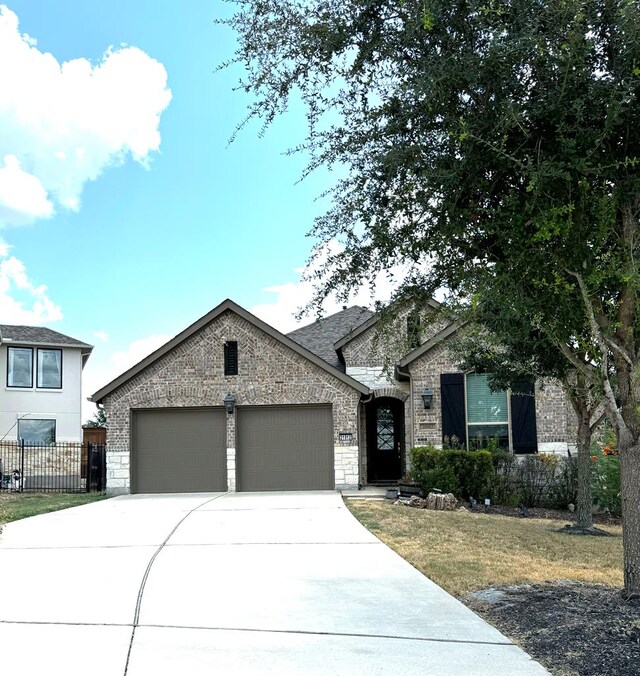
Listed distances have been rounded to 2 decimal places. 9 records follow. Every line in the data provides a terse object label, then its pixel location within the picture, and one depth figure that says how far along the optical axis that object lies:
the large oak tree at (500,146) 6.17
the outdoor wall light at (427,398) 19.67
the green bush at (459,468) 17.59
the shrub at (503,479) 17.91
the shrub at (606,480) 17.25
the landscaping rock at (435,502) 16.34
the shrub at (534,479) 18.34
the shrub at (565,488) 18.09
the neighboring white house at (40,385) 29.02
